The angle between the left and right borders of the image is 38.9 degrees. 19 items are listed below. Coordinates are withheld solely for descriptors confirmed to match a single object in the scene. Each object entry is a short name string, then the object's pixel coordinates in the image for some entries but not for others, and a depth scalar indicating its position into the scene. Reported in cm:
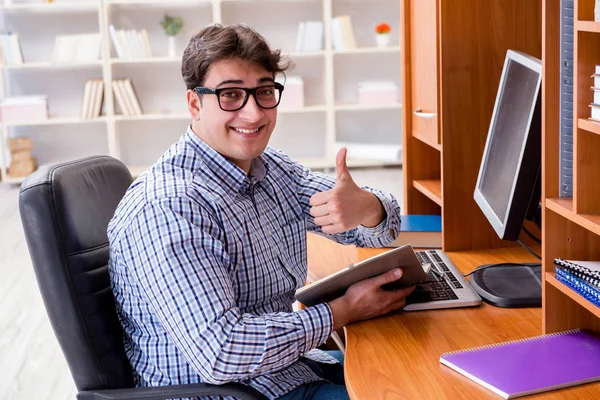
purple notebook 132
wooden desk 135
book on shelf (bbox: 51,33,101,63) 657
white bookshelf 675
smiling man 150
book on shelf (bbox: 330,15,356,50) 665
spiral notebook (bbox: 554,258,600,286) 139
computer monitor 173
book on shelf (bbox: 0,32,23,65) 648
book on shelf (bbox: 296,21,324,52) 666
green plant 665
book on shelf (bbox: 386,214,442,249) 237
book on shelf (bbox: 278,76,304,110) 668
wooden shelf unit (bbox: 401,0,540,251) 219
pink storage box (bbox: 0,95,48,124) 654
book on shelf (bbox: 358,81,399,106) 671
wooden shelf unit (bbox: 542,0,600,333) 137
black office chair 159
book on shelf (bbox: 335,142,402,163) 668
